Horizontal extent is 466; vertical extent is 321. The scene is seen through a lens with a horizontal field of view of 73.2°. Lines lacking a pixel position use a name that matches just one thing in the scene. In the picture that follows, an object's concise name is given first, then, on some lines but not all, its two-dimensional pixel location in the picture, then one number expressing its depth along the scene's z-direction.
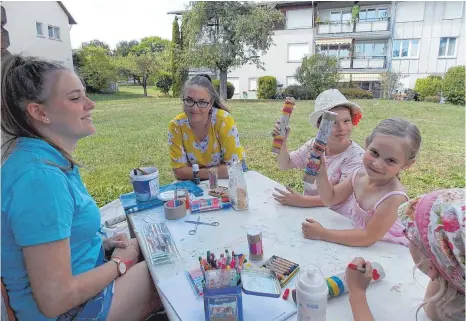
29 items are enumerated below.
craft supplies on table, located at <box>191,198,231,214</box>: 1.87
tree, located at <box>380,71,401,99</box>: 16.23
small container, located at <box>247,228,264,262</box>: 1.34
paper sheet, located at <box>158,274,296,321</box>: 1.05
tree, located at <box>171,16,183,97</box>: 18.66
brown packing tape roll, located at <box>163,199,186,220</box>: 1.78
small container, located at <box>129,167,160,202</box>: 1.90
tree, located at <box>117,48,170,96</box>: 22.61
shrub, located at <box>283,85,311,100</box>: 16.31
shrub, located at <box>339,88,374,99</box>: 15.79
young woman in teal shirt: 1.07
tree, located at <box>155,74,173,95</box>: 22.08
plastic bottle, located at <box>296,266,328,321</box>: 0.88
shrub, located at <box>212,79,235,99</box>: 18.58
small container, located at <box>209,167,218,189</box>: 2.27
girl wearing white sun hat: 1.93
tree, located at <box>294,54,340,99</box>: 15.79
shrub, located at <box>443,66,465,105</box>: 12.93
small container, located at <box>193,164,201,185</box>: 2.40
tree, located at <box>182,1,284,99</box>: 15.15
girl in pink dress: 1.44
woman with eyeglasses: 2.64
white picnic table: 1.12
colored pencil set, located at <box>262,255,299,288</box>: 1.22
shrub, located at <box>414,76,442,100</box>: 15.04
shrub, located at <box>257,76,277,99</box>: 18.37
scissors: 1.71
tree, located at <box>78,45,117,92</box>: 20.48
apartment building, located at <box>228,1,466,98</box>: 17.42
